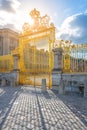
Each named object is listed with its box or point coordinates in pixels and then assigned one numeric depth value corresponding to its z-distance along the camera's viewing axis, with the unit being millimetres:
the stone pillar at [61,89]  5981
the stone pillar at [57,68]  6973
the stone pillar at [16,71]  8856
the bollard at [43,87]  6445
